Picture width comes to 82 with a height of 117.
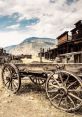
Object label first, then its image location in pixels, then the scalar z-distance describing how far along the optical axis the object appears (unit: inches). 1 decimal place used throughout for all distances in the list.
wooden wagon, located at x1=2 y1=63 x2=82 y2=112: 116.9
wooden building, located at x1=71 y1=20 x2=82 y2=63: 455.1
